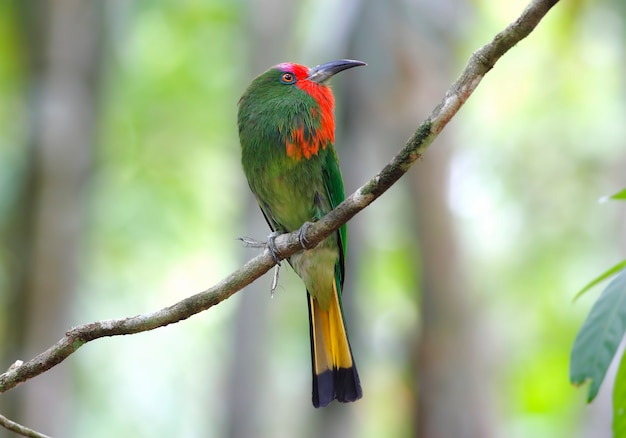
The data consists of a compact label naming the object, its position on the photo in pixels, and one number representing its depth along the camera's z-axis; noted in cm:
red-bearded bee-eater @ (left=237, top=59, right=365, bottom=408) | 709
